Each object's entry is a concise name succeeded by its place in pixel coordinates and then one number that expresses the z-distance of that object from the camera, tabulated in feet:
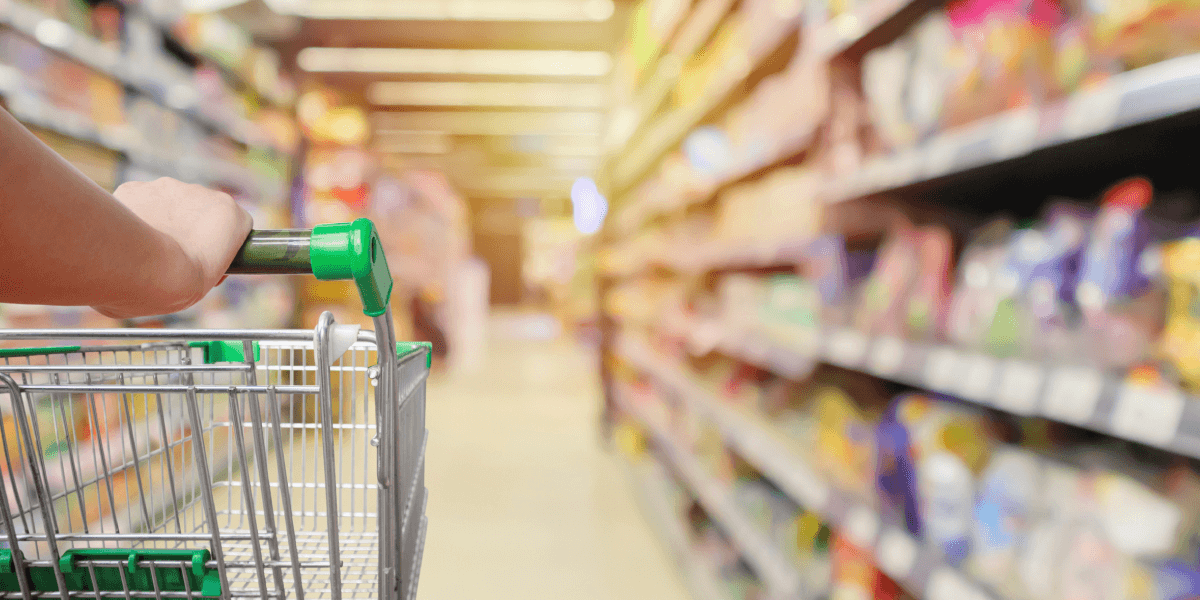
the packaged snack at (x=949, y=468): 3.63
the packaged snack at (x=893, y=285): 4.30
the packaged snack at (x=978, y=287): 3.48
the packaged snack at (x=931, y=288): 3.98
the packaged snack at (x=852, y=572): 4.39
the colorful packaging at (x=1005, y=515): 3.25
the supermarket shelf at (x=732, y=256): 5.77
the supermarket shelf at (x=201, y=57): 9.99
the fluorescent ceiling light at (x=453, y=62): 20.02
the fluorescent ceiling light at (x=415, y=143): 32.30
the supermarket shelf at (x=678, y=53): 8.35
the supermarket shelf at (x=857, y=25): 4.05
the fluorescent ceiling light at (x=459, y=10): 16.20
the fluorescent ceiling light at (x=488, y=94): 23.61
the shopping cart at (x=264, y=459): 2.14
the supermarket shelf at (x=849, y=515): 3.45
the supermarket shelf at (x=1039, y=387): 2.25
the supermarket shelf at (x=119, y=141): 7.16
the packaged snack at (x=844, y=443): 4.54
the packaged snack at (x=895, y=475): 4.12
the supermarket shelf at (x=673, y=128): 6.76
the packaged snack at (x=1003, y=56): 3.13
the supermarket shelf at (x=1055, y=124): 2.25
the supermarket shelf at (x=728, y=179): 5.73
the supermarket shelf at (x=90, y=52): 7.16
